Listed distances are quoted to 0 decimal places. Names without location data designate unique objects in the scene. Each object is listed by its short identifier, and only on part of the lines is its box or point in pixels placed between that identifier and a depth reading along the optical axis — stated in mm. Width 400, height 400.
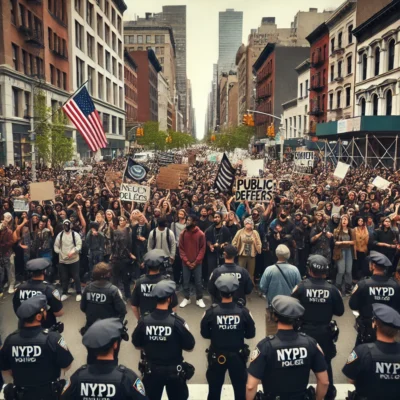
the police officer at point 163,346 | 4500
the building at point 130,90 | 78981
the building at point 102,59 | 46675
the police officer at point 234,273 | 6410
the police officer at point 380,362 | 3756
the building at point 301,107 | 52531
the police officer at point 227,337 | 4879
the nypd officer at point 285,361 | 3861
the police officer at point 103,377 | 3416
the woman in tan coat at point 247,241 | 9320
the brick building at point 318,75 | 45406
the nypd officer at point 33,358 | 4062
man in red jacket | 8961
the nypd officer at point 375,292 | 5656
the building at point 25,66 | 30609
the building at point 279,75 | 68812
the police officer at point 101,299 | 5695
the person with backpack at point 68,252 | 9164
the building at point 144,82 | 97438
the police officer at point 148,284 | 5770
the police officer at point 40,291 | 5688
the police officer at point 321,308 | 5301
